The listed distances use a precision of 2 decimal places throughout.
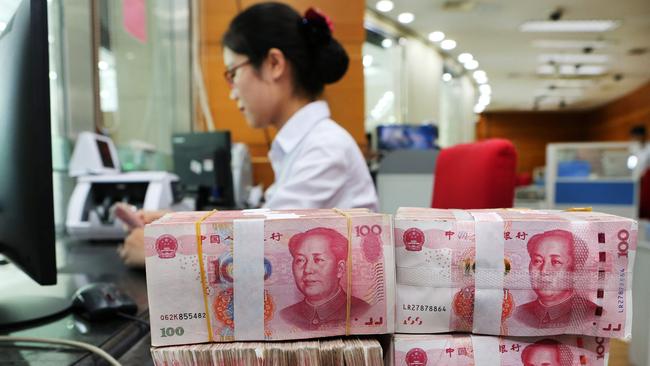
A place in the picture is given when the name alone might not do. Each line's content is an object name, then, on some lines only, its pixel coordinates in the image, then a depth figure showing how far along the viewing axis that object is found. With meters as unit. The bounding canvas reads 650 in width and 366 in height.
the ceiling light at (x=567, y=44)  6.55
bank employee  1.15
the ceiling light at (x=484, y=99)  10.99
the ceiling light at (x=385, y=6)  5.29
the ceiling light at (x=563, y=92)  10.15
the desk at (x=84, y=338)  0.55
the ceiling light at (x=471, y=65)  8.00
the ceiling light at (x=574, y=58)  7.27
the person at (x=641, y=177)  4.12
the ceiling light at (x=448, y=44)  6.76
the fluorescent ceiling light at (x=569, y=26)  5.71
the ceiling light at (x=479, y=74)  8.64
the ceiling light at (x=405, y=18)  5.73
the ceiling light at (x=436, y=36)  6.43
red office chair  1.09
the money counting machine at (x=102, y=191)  1.53
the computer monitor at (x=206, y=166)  2.21
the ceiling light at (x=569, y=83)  9.13
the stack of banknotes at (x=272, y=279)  0.44
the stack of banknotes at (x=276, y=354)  0.42
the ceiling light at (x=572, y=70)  8.03
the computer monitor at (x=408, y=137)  3.60
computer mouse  0.68
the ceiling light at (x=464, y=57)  7.50
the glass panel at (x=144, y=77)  2.14
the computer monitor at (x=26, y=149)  0.57
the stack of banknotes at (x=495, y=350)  0.44
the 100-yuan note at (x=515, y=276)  0.44
